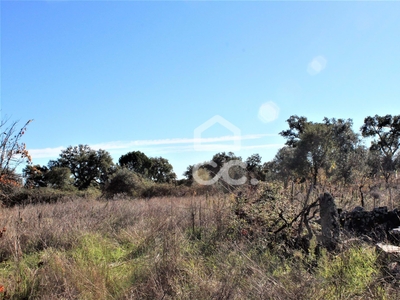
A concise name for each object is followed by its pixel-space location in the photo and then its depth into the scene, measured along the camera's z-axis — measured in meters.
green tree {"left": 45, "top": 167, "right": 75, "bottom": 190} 27.08
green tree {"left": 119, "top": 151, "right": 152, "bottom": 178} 38.09
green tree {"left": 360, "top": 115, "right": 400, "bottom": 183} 27.47
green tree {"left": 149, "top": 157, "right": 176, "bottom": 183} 38.97
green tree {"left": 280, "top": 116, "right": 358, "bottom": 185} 21.27
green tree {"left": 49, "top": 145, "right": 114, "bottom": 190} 36.25
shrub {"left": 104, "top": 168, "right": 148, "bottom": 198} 20.37
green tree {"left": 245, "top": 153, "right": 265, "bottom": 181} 29.34
